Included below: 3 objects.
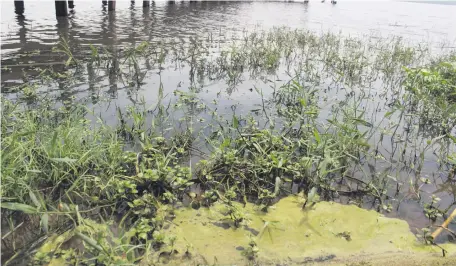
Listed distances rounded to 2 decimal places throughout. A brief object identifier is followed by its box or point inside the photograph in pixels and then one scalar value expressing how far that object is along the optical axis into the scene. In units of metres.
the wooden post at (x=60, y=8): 17.28
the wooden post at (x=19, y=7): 16.78
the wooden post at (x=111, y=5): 21.80
